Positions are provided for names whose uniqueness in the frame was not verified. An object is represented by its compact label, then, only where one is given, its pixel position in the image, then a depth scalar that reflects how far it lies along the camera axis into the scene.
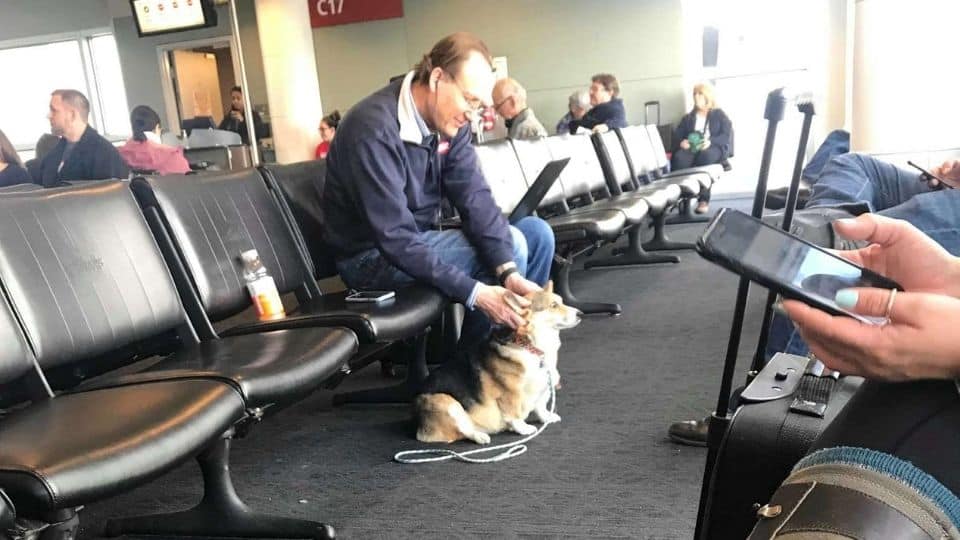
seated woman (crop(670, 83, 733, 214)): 8.97
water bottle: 2.59
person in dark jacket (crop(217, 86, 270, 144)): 10.39
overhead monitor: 7.65
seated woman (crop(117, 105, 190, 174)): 6.26
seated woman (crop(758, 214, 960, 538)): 0.72
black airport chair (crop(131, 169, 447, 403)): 2.42
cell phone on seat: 2.61
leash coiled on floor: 2.57
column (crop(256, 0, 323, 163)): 9.22
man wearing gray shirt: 7.26
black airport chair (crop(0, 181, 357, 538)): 1.83
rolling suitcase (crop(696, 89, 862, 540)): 1.01
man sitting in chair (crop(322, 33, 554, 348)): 2.75
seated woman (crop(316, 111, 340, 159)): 8.70
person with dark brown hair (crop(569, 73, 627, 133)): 7.91
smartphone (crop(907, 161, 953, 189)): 2.33
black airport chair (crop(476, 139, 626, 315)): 4.21
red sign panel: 10.84
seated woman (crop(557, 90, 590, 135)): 8.59
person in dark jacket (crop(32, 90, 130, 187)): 5.19
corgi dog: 2.67
